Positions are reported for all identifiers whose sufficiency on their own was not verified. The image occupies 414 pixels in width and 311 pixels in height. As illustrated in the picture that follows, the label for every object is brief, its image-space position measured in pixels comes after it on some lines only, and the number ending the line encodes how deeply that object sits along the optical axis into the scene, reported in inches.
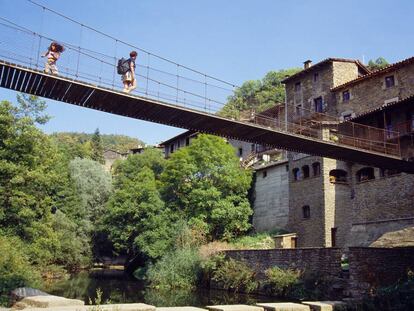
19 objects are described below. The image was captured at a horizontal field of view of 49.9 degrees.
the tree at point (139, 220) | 1288.1
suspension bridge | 462.9
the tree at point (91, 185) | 1739.7
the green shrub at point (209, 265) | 1070.4
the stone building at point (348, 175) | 1021.8
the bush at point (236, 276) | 970.7
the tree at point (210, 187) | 1299.2
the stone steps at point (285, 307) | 411.5
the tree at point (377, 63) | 2420.5
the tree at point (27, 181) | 1017.5
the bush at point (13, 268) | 672.2
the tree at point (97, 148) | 2999.0
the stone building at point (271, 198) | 1368.1
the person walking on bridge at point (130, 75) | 520.2
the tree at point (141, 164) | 2023.9
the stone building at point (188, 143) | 1700.8
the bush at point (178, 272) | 1087.0
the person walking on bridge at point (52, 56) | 466.9
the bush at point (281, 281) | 855.7
